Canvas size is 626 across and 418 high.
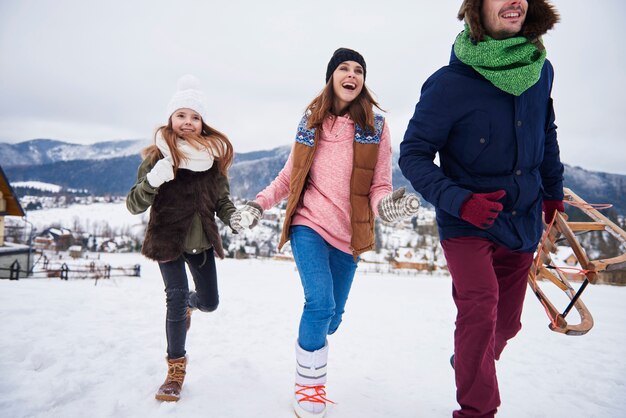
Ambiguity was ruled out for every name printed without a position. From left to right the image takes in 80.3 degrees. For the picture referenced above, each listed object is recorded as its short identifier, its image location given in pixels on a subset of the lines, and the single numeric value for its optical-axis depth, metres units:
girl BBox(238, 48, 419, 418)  2.66
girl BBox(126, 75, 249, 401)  2.90
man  2.05
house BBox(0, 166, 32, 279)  22.88
